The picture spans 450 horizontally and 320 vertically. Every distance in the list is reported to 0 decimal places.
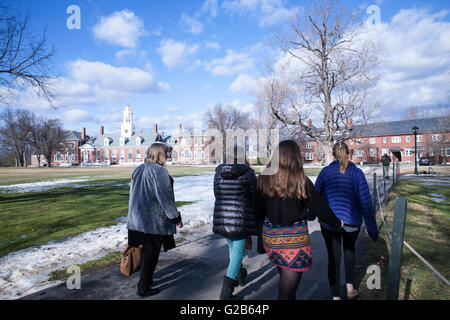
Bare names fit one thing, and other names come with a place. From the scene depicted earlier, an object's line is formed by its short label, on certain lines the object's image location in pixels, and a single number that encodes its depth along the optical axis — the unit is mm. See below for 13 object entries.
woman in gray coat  3383
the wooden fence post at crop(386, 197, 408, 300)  2465
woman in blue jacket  3238
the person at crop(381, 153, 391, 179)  14528
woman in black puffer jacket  3160
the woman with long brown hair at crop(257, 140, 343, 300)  2572
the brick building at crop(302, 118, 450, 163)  55231
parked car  45469
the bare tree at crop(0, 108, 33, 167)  68062
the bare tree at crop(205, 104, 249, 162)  63553
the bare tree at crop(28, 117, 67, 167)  68125
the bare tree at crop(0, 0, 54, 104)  11370
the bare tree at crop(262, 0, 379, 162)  24234
